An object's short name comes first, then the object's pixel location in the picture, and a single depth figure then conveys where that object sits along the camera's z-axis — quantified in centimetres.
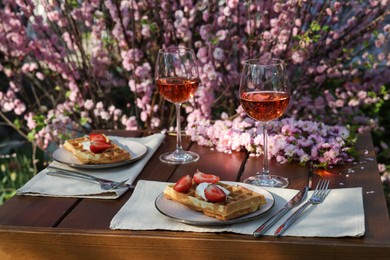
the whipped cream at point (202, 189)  162
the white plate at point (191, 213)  154
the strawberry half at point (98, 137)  215
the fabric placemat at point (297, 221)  152
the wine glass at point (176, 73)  212
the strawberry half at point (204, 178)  173
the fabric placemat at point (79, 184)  184
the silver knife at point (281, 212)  151
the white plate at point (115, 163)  203
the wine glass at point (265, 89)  181
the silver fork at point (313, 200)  153
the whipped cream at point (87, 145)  210
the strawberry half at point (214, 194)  159
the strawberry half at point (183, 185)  165
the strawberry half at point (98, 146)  206
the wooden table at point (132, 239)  146
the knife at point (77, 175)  189
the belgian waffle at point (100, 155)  204
